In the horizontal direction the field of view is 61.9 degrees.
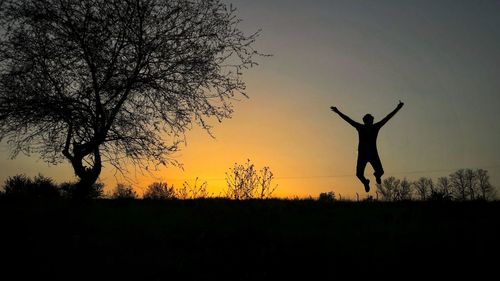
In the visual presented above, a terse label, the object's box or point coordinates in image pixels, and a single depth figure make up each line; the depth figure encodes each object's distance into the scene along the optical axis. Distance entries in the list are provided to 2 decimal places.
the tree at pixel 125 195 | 16.35
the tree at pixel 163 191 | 20.48
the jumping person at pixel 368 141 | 13.87
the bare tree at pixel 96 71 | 13.78
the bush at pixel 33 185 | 23.11
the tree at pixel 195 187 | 19.30
